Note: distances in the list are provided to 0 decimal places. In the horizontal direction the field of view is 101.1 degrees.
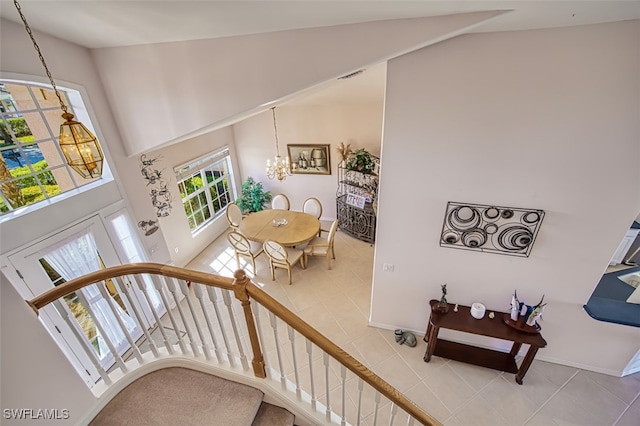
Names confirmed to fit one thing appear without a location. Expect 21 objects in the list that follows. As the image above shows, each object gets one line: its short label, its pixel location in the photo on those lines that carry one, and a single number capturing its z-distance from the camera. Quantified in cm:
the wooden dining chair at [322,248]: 509
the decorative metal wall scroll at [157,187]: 435
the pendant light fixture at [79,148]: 182
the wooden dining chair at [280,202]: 644
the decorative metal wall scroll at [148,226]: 383
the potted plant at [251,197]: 682
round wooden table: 507
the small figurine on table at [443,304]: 321
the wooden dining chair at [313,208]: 601
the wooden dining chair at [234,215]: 574
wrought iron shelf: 573
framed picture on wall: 642
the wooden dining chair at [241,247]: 498
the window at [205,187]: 562
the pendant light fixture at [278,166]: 561
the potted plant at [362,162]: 557
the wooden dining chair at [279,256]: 463
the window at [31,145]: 258
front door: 265
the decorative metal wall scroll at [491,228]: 273
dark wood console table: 296
